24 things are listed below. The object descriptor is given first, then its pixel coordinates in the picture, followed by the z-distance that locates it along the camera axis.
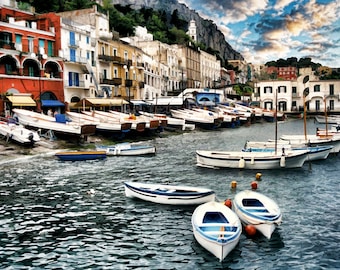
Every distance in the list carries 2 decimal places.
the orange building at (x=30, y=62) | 47.44
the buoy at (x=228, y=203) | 19.45
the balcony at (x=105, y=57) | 64.46
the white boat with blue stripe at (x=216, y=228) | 13.86
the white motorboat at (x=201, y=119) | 69.50
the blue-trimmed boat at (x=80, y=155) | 34.59
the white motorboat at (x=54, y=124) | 42.88
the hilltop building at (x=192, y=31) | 168.88
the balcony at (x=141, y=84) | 77.62
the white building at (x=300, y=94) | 106.88
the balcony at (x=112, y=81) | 64.50
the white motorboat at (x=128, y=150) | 38.01
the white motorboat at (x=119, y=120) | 50.42
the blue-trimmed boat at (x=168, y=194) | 20.22
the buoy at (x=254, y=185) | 24.42
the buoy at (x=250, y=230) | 15.93
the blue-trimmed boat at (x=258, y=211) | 16.02
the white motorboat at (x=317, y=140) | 38.56
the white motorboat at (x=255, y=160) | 30.19
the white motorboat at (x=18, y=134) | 38.16
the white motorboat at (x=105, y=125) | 47.69
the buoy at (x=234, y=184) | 24.70
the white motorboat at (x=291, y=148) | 34.38
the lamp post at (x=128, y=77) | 72.62
